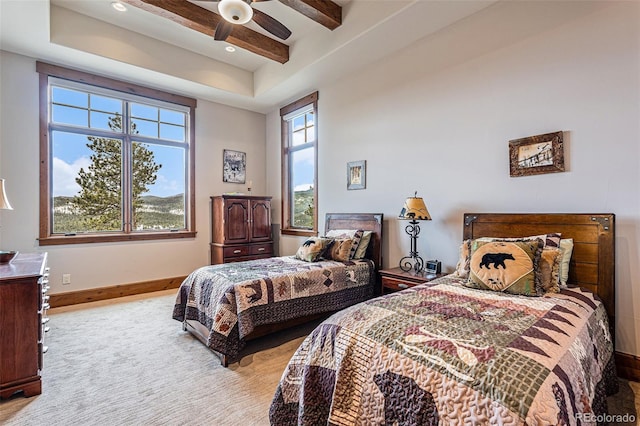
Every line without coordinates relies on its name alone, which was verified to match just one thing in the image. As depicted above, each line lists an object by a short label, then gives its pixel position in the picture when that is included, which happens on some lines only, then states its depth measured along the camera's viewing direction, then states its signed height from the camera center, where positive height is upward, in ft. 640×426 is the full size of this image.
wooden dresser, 6.43 -2.47
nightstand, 9.67 -2.14
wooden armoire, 16.24 -0.75
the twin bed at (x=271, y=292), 8.37 -2.43
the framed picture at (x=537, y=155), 8.35 +1.62
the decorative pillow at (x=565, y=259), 7.43 -1.18
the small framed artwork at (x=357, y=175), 13.55 +1.75
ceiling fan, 8.32 +6.02
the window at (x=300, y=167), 16.32 +2.69
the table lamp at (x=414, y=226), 10.12 -0.47
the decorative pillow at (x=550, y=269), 6.91 -1.33
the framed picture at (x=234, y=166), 18.29 +2.94
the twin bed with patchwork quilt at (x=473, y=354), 3.51 -1.94
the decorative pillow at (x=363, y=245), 12.36 -1.29
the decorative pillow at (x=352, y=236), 12.13 -0.92
